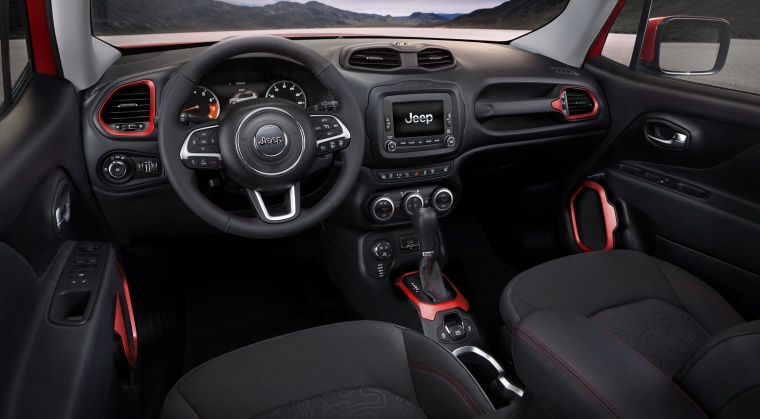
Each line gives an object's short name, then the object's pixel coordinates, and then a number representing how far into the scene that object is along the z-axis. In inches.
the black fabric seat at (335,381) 50.9
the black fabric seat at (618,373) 27.7
